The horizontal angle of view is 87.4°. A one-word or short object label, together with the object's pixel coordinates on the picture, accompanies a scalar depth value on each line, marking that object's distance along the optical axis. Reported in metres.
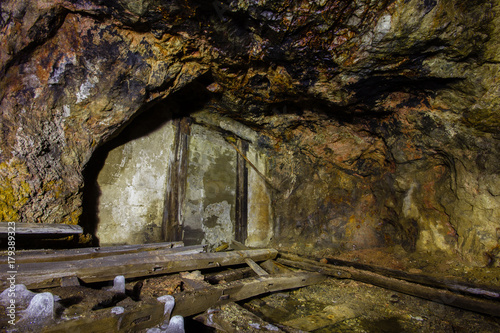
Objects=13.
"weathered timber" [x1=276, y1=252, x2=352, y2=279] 2.99
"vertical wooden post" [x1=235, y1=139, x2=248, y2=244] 4.85
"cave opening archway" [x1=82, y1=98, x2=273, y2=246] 3.48
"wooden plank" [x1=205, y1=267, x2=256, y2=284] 2.65
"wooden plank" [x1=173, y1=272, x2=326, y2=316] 1.85
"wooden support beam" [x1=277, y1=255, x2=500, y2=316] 2.15
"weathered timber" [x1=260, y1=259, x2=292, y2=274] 3.20
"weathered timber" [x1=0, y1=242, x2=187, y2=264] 2.23
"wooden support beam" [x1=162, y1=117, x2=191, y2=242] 3.98
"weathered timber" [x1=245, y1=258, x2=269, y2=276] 2.74
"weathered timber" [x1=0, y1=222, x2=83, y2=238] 2.17
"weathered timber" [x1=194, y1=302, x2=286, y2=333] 1.71
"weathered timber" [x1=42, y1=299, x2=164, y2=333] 1.35
